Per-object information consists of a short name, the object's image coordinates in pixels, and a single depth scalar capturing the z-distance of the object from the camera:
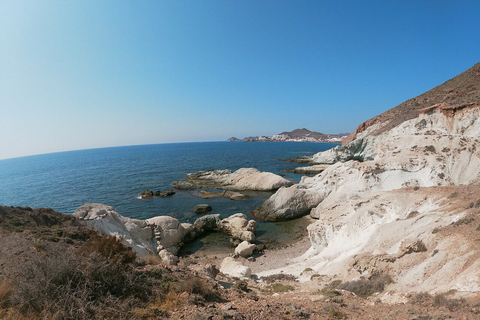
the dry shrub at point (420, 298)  6.11
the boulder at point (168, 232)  18.52
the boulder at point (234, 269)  12.26
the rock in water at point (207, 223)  22.28
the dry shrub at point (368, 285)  7.82
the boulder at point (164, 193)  35.13
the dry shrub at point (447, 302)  5.25
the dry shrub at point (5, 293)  4.37
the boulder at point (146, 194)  34.75
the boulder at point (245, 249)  17.45
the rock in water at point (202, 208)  27.66
